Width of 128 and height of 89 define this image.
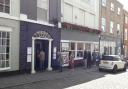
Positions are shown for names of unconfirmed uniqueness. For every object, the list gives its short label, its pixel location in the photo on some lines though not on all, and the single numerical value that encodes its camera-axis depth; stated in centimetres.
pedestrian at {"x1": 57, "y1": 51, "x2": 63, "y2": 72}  975
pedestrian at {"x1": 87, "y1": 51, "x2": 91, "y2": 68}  1185
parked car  1075
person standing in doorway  936
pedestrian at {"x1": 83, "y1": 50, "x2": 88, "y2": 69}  1168
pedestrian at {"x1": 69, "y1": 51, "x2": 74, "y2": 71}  1086
